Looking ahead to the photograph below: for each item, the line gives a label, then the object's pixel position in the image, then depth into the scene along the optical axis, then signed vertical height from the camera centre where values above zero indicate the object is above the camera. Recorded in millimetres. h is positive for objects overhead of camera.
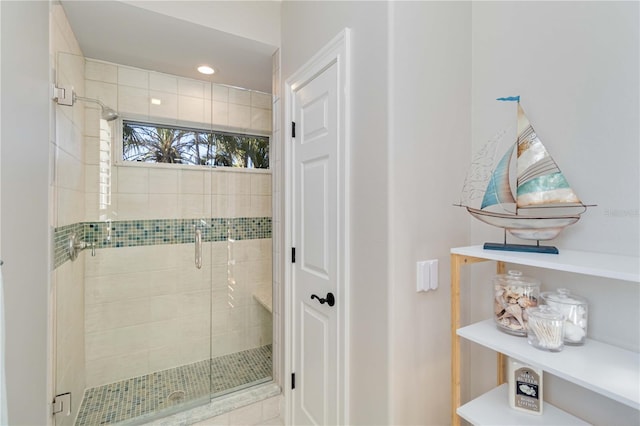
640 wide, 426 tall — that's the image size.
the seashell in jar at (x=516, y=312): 1064 -355
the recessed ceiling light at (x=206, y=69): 2424 +1202
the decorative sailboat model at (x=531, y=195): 1009 +70
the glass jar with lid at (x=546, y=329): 941 -371
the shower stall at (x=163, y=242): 2188 -243
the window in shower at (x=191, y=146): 2441 +582
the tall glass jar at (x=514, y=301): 1066 -318
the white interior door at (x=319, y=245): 1435 -169
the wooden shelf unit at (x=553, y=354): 792 -443
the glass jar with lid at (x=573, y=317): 988 -346
